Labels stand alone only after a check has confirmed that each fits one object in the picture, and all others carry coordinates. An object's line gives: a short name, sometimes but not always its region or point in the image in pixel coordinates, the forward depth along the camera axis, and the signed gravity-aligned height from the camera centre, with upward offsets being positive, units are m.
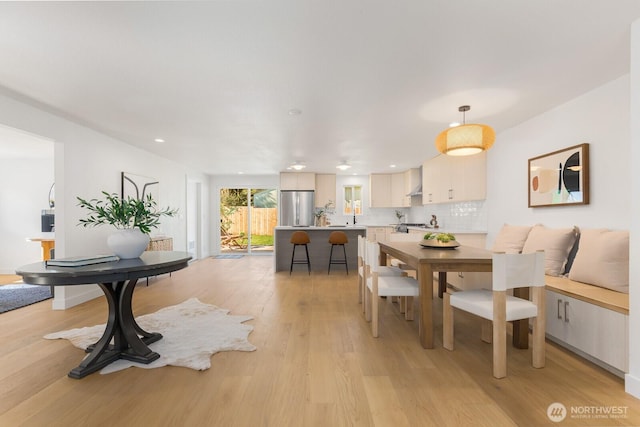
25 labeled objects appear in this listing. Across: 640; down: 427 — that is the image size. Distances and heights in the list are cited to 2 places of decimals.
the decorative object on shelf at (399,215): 8.57 -0.05
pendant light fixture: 2.85 +0.70
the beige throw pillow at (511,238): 3.70 -0.32
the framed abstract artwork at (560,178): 3.04 +0.38
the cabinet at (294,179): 8.14 +0.91
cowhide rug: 2.40 -1.14
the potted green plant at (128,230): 2.55 -0.14
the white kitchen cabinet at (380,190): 8.33 +0.63
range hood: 7.17 +0.52
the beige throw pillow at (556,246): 3.03 -0.34
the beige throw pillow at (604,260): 2.42 -0.40
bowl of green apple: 3.20 -0.31
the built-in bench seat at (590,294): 2.13 -0.62
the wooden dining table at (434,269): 2.57 -0.47
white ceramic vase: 2.55 -0.24
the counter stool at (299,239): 5.85 -0.48
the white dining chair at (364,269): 3.47 -0.67
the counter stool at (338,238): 5.79 -0.46
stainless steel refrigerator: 8.14 +0.17
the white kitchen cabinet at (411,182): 7.54 +0.76
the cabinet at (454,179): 4.96 +0.62
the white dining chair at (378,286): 2.90 -0.70
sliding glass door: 9.07 -0.07
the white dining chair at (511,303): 2.14 -0.67
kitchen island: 6.48 -0.75
